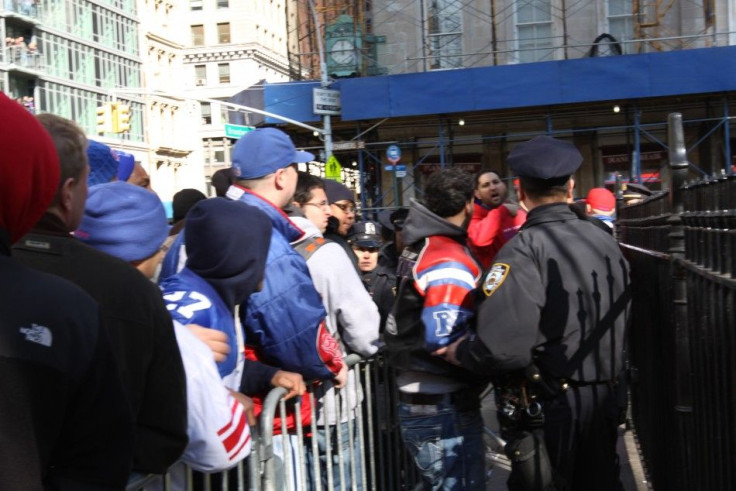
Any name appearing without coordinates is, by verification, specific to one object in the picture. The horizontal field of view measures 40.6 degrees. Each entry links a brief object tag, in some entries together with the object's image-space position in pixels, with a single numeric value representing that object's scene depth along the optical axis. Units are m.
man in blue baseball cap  3.99
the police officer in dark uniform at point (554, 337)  4.20
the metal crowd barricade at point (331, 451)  3.47
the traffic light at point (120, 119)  34.84
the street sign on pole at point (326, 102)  26.41
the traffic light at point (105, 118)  34.75
